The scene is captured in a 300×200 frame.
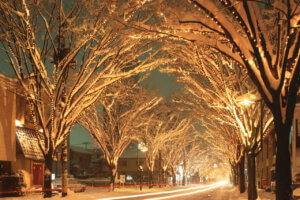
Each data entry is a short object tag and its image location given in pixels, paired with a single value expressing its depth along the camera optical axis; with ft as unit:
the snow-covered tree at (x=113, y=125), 103.55
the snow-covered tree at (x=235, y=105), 56.13
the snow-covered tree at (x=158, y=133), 144.22
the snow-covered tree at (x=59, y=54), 57.21
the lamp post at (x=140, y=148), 121.35
